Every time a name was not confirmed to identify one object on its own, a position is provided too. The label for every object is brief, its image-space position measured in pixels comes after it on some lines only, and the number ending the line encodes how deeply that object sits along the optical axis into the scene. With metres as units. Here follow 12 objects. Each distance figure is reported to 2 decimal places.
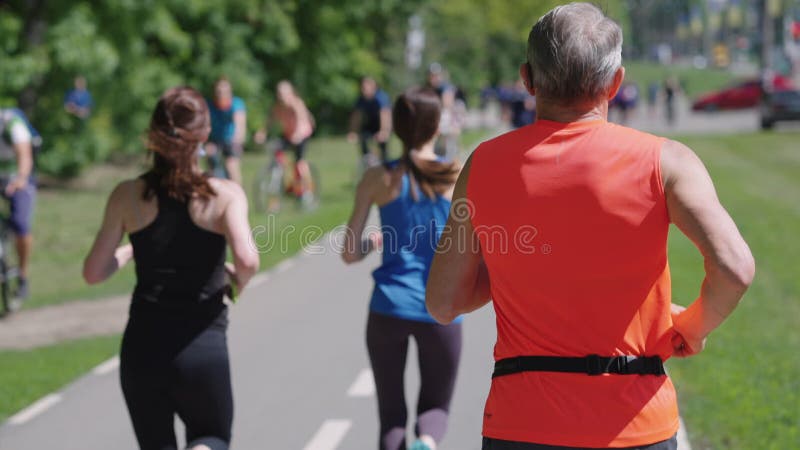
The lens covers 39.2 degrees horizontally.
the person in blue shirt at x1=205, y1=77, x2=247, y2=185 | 15.95
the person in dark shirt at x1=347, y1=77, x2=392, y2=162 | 19.75
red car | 53.12
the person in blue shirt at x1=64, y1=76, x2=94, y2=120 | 21.78
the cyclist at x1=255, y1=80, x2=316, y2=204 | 17.02
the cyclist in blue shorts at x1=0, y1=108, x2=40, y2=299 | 9.34
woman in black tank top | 3.69
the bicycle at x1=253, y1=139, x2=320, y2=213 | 16.92
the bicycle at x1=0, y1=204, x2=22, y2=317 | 9.67
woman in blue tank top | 4.61
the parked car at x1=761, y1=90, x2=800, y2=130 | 39.88
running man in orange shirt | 2.42
